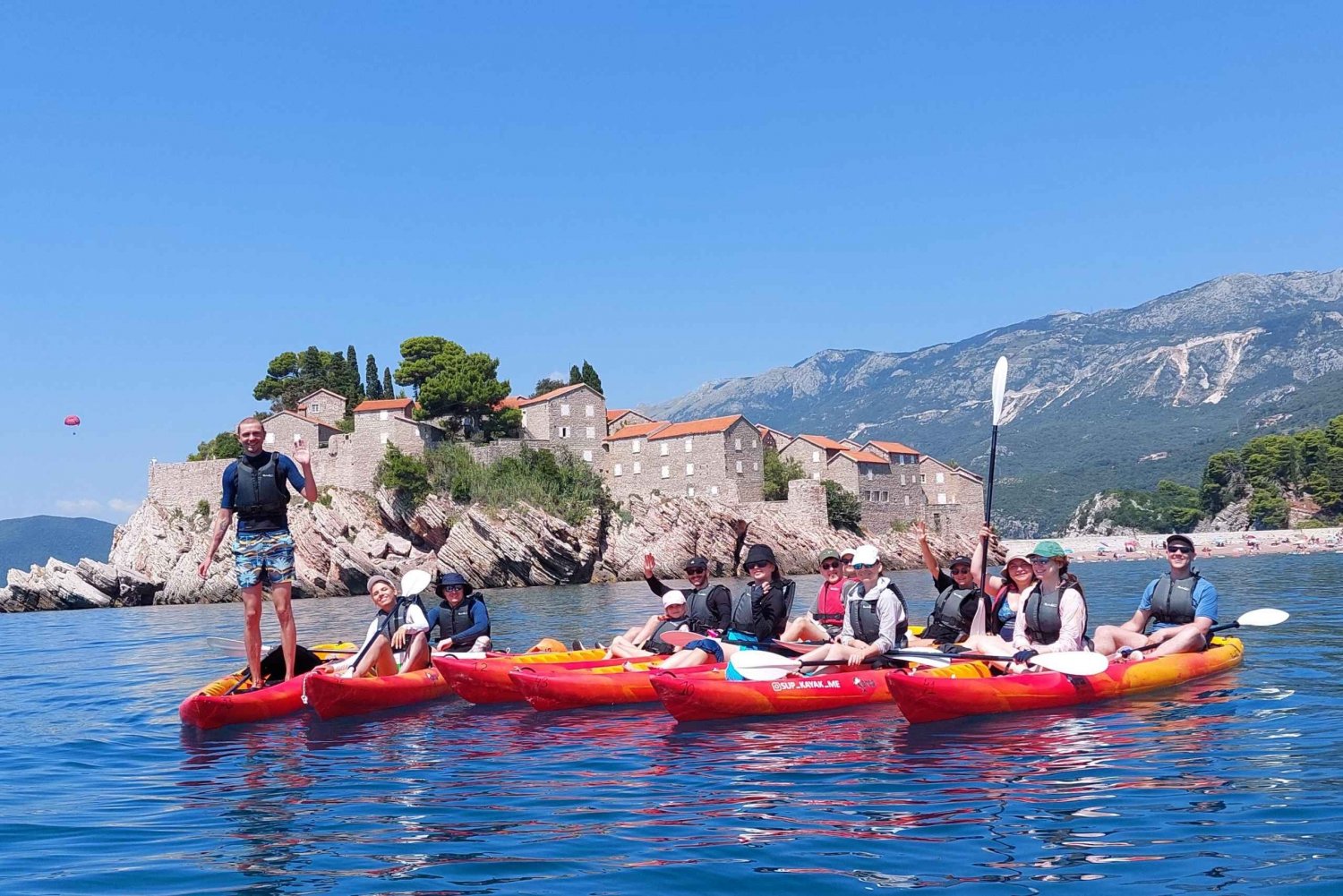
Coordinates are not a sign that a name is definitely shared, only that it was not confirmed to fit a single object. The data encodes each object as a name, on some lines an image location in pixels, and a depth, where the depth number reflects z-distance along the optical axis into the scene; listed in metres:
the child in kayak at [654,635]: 15.37
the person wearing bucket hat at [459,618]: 15.94
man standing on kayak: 11.52
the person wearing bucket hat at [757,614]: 14.26
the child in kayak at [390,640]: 14.55
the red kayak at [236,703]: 13.09
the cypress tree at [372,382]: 87.12
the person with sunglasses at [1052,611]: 13.57
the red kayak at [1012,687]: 11.98
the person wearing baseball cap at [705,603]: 15.37
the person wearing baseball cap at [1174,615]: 14.41
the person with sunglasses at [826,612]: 14.98
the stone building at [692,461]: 74.38
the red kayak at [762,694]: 12.66
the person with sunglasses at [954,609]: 14.94
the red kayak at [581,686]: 14.02
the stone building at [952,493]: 87.56
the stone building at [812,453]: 82.12
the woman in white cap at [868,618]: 13.73
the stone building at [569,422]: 75.56
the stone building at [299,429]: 72.56
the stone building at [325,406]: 78.12
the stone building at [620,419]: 86.00
